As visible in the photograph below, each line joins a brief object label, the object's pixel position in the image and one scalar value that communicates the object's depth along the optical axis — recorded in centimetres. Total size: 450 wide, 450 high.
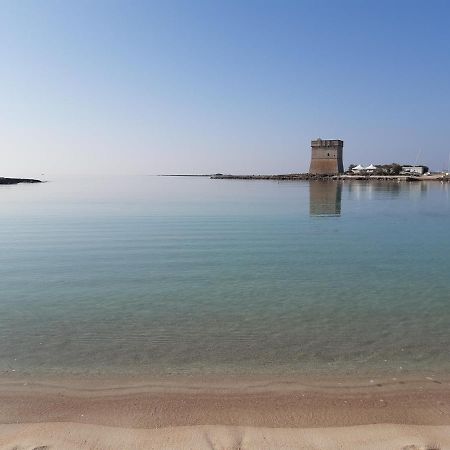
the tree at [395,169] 14446
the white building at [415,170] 15280
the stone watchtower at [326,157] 14412
